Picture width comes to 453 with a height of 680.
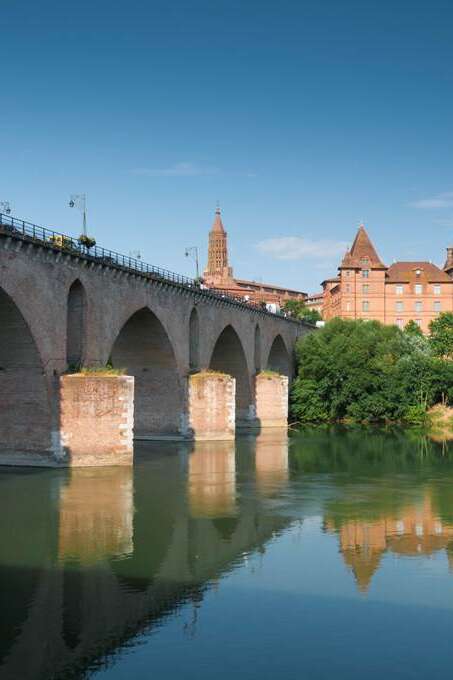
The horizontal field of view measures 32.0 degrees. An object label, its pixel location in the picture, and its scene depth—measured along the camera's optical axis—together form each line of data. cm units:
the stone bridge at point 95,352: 3459
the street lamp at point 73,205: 4131
